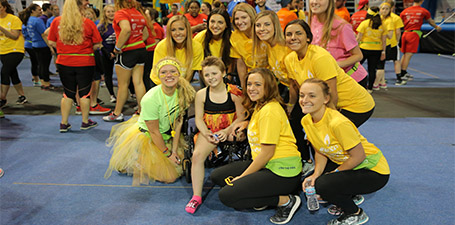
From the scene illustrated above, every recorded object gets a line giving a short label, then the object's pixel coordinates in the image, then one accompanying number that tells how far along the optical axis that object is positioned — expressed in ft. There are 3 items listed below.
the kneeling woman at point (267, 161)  8.06
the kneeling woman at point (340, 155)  7.55
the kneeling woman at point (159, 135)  9.80
